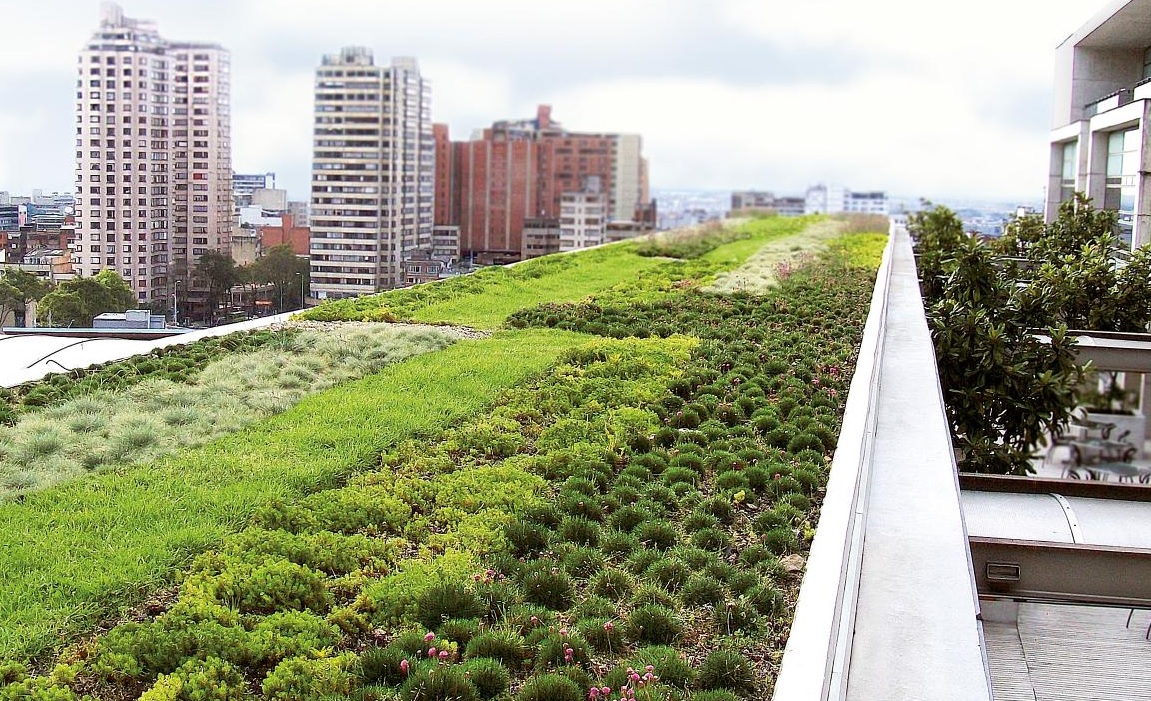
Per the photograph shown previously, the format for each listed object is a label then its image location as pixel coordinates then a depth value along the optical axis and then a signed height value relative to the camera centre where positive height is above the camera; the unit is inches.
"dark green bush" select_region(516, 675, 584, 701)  135.1 -56.4
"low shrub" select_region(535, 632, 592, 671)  146.0 -56.1
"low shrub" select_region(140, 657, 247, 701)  130.0 -55.0
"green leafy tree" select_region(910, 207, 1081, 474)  378.3 -48.6
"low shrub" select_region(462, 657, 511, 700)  138.4 -56.4
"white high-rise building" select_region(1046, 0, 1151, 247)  760.3 +112.6
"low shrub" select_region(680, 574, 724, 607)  168.1 -54.6
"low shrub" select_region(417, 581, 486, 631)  158.4 -54.6
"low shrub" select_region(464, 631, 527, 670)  146.3 -55.8
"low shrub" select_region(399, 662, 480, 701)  135.2 -56.4
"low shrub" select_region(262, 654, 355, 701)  133.2 -55.8
